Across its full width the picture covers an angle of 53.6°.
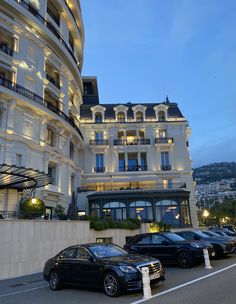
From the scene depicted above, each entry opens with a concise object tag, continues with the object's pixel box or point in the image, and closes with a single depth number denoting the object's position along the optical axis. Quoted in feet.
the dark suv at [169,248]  34.46
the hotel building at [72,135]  64.92
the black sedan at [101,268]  22.34
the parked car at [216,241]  39.78
